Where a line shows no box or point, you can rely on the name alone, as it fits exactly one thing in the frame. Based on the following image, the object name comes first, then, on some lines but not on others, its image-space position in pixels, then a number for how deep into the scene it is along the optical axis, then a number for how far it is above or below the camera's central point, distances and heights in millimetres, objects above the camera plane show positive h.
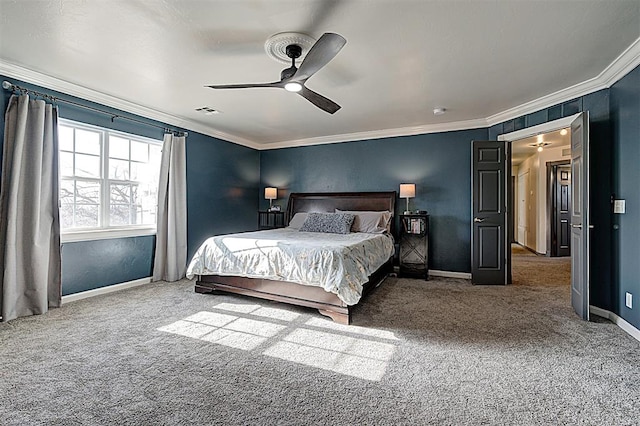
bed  3143 -809
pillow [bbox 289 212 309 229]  5664 -98
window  3759 +463
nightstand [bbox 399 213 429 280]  5023 -487
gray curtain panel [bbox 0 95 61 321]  3084 +21
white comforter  3119 -495
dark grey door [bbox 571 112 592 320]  3121 -9
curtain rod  3152 +1270
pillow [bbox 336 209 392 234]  5102 -115
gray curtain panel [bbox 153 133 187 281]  4660 -1
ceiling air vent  4492 +1500
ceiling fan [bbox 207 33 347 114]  2121 +1126
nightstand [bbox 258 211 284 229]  6586 -114
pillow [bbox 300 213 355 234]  4977 -130
